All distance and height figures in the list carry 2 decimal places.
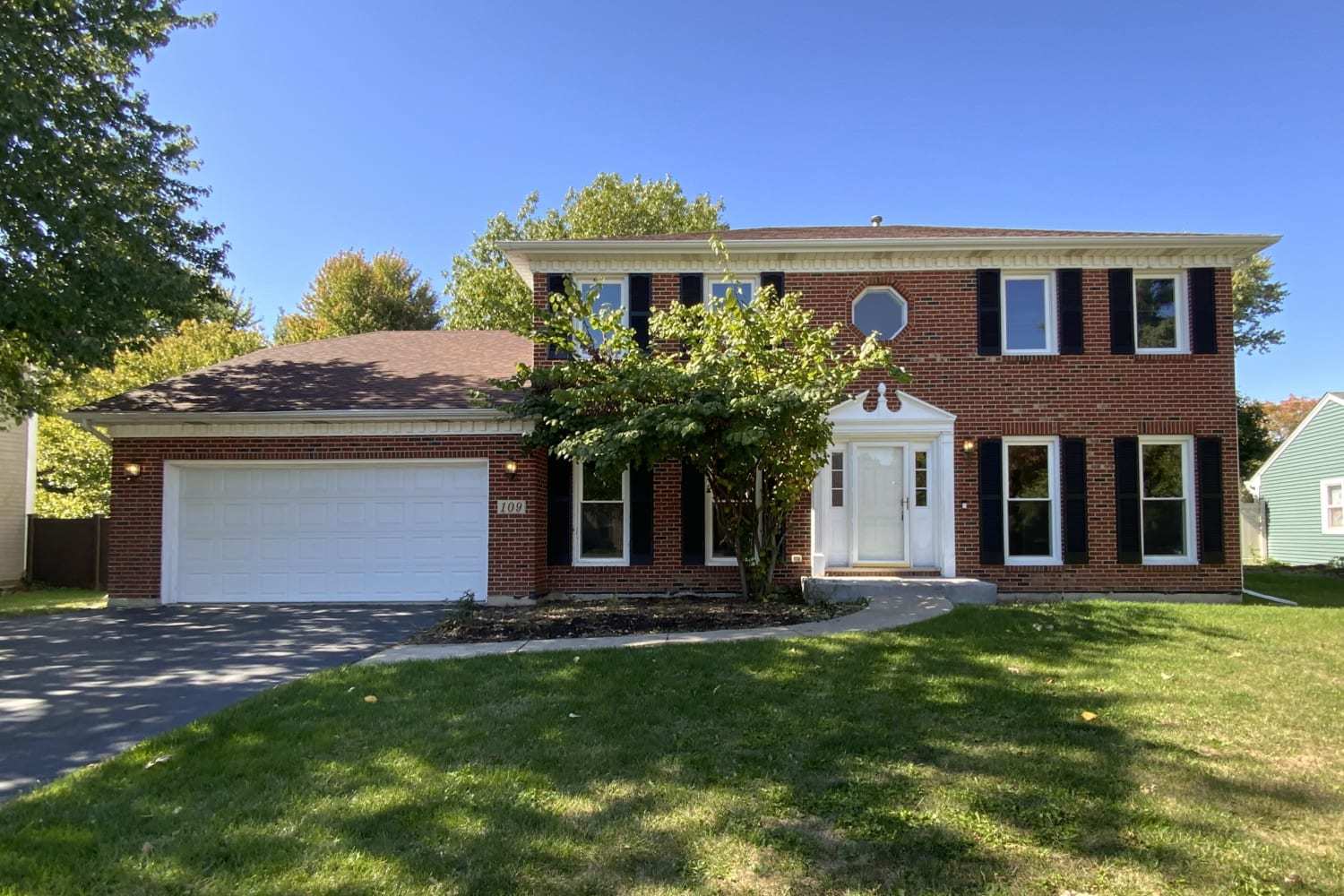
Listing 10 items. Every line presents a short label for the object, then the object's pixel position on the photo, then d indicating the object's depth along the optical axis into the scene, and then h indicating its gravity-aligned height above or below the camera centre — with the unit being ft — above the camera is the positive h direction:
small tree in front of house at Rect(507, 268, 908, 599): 28.63 +3.41
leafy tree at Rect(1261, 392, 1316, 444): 138.82 +14.42
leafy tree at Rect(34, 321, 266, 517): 58.18 +3.53
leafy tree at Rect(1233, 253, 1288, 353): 94.99 +23.47
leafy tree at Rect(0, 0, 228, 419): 30.94 +12.60
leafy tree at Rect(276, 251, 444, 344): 99.66 +24.92
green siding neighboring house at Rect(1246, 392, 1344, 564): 66.13 +0.43
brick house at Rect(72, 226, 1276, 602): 36.81 +1.42
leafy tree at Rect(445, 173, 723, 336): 80.43 +28.93
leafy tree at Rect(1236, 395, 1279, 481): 76.48 +5.98
